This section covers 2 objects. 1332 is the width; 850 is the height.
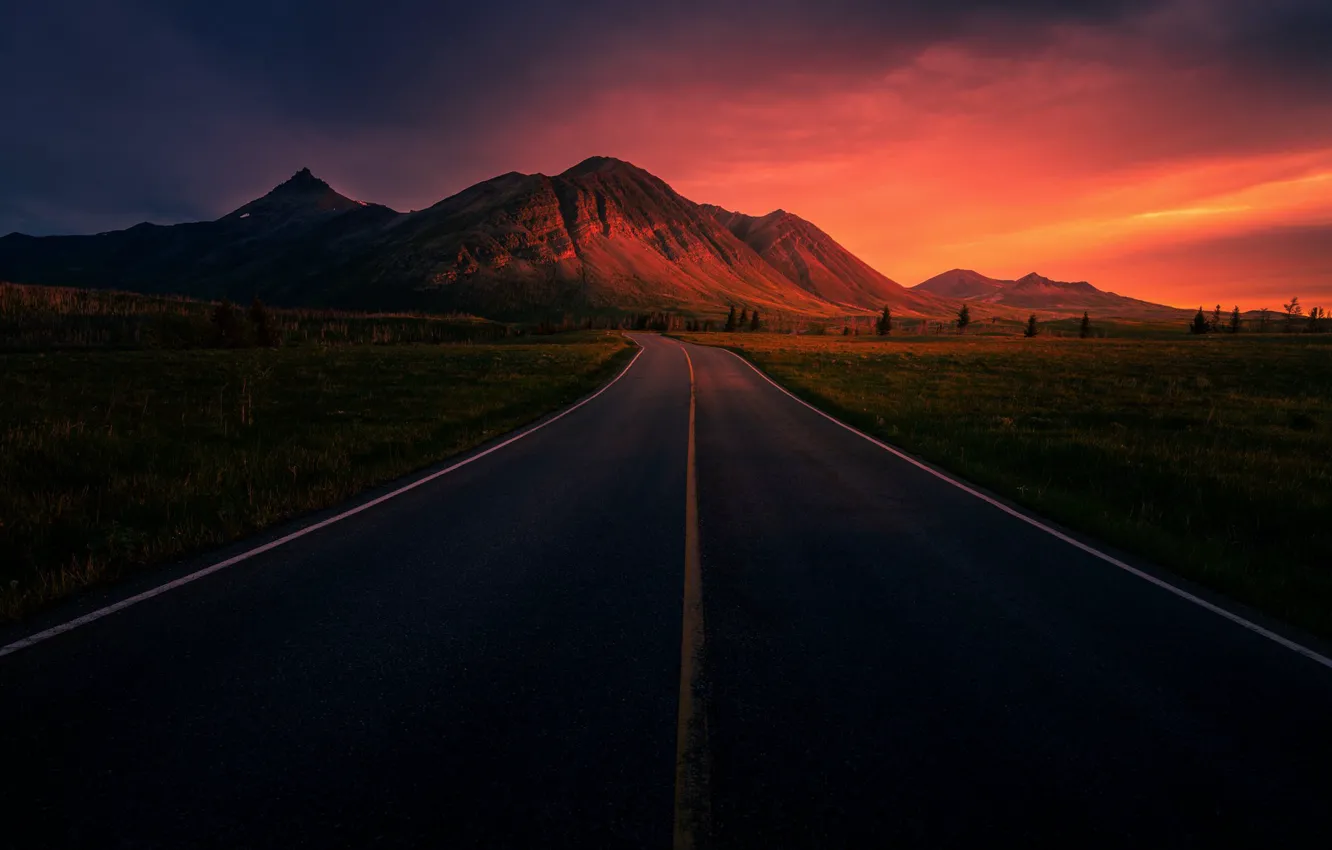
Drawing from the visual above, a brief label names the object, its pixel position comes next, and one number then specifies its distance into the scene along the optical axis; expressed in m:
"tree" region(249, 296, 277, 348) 52.88
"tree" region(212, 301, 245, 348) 50.34
